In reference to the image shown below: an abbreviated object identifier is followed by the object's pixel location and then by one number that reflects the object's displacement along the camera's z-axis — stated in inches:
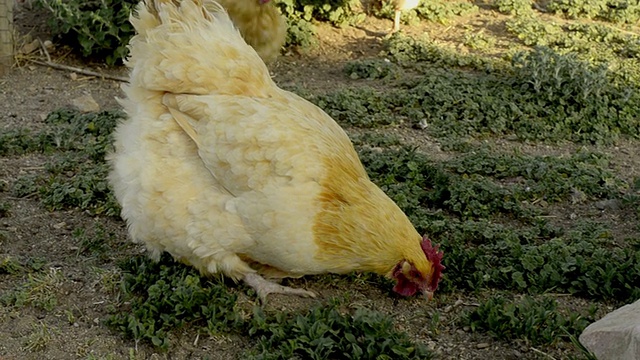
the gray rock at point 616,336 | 95.0
